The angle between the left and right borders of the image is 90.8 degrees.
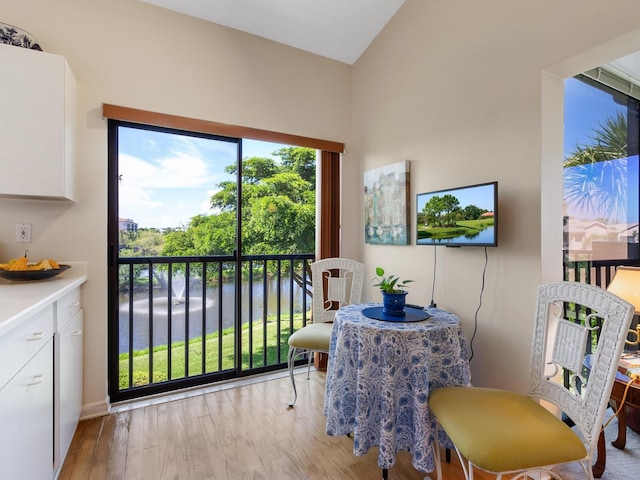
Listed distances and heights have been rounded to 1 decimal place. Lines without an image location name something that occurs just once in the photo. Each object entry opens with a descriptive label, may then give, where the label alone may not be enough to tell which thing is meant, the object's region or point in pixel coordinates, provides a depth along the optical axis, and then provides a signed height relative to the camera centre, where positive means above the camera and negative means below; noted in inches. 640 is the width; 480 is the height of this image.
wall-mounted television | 71.2 +5.4
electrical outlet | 78.9 +1.4
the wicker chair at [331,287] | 105.9 -16.7
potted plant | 71.8 -14.0
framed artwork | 101.6 +11.6
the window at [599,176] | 91.0 +18.6
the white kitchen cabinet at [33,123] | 68.7 +25.7
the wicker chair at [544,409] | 42.9 -27.7
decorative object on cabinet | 72.2 +47.3
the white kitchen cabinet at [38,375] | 39.4 -22.0
